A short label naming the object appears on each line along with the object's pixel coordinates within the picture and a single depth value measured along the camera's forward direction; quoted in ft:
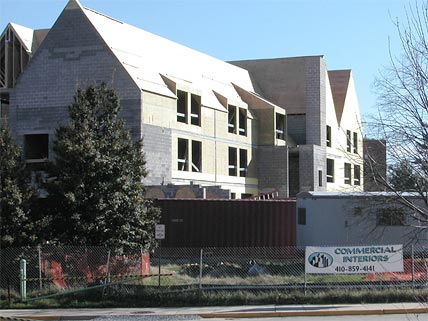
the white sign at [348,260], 62.08
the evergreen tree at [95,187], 70.08
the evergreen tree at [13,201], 66.28
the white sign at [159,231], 68.95
